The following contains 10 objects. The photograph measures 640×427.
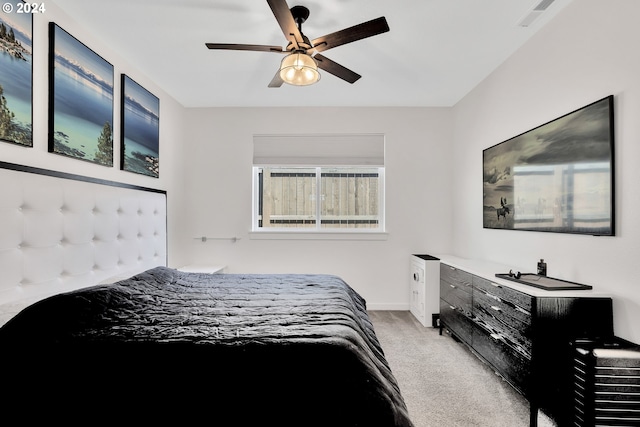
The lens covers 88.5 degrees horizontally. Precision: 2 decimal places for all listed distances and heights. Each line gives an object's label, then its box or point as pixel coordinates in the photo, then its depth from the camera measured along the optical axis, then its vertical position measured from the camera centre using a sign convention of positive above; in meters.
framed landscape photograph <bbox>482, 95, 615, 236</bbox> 1.85 +0.27
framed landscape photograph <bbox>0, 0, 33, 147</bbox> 1.76 +0.77
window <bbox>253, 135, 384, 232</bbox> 4.22 +0.21
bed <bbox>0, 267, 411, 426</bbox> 1.24 -0.62
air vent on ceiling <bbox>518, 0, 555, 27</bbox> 2.11 +1.36
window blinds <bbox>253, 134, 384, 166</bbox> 4.11 +0.81
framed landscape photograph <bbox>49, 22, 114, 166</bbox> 2.09 +0.80
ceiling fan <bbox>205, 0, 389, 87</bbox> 1.84 +1.06
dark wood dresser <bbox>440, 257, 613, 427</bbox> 1.79 -0.69
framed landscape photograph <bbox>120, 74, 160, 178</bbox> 2.84 +0.79
